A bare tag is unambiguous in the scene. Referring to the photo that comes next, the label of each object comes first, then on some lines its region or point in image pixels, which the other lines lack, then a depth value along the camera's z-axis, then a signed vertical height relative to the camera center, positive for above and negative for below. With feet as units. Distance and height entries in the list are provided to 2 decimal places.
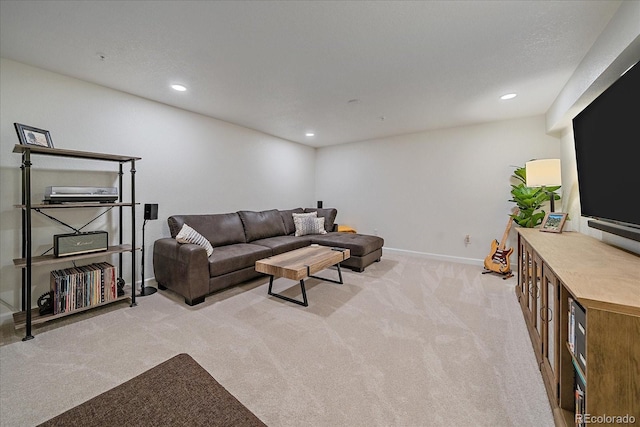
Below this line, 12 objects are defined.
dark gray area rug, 3.63 -2.93
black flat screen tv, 4.41 +1.20
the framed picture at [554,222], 8.29 -0.28
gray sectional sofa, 8.79 -1.24
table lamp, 8.89 +1.48
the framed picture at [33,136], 6.90 +2.59
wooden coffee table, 8.34 -1.61
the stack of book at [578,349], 3.39 -1.97
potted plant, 10.80 +0.59
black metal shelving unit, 6.61 -0.41
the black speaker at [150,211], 9.46 +0.42
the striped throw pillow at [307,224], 15.28 -0.34
